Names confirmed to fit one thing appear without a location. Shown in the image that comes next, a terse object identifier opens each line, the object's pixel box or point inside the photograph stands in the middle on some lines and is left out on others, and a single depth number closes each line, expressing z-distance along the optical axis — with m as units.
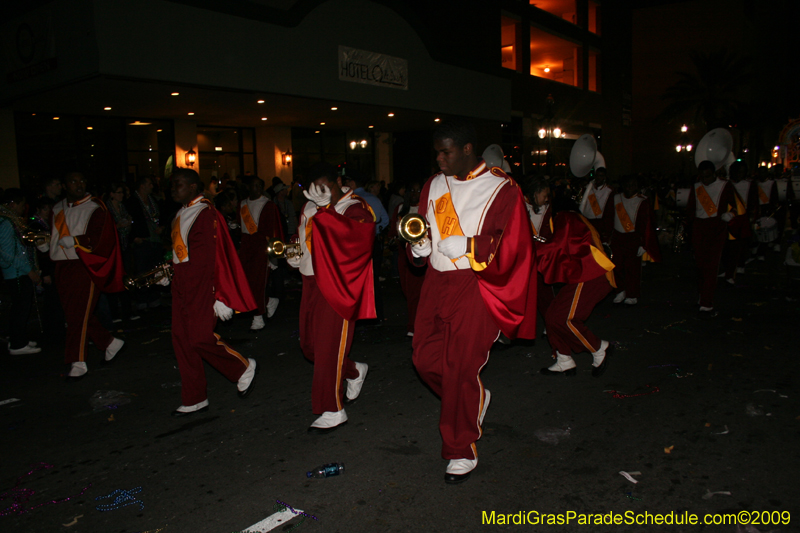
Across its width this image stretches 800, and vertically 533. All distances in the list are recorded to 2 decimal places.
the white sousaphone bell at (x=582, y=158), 10.20
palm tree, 38.19
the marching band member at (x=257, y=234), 7.87
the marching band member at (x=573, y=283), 5.37
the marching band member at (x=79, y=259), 5.85
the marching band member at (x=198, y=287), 4.70
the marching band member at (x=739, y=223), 9.95
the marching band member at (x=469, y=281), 3.55
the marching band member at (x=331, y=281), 4.33
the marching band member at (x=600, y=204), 8.74
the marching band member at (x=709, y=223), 7.97
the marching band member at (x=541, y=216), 5.76
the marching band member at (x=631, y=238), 8.58
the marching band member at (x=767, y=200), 13.31
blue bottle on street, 3.71
